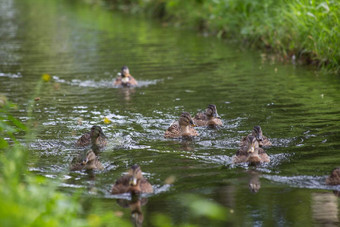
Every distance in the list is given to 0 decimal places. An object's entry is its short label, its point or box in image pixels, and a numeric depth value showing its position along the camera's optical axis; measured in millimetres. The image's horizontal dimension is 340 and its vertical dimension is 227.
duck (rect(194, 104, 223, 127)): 23052
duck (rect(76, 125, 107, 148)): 20547
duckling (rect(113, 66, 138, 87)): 31250
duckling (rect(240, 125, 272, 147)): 19487
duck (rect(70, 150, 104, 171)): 17703
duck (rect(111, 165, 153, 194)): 15820
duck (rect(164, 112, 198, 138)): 21797
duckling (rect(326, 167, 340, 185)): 16156
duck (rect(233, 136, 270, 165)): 18125
